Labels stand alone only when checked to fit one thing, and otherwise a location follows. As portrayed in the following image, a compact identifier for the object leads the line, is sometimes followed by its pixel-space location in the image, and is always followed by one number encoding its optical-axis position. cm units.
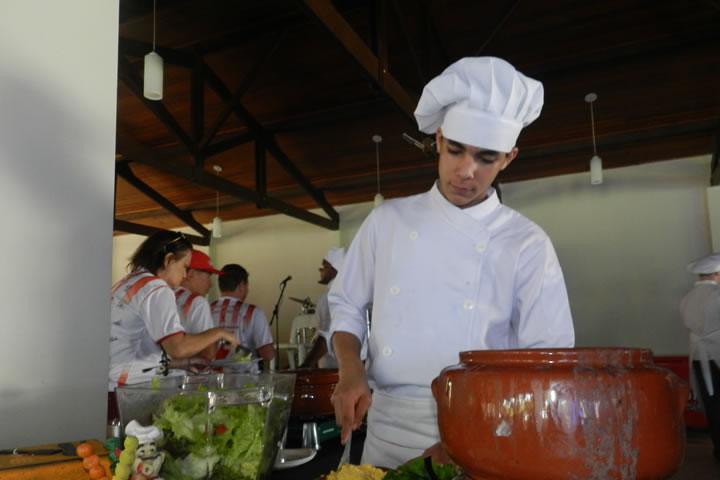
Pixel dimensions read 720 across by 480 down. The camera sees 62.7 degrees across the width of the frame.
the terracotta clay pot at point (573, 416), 48
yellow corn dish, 82
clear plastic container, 81
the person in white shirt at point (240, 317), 488
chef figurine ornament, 72
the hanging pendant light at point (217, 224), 852
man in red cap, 384
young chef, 126
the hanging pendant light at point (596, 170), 623
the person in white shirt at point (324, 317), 471
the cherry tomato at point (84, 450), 82
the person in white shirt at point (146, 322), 277
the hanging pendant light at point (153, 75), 415
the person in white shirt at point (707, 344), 471
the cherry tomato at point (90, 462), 81
